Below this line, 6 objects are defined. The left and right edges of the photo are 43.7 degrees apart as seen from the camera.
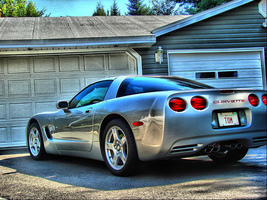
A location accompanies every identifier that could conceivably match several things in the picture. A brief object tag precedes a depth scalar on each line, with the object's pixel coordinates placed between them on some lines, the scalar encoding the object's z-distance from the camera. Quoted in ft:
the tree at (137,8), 152.66
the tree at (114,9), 151.90
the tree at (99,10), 142.74
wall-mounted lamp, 31.26
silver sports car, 11.66
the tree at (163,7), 151.53
